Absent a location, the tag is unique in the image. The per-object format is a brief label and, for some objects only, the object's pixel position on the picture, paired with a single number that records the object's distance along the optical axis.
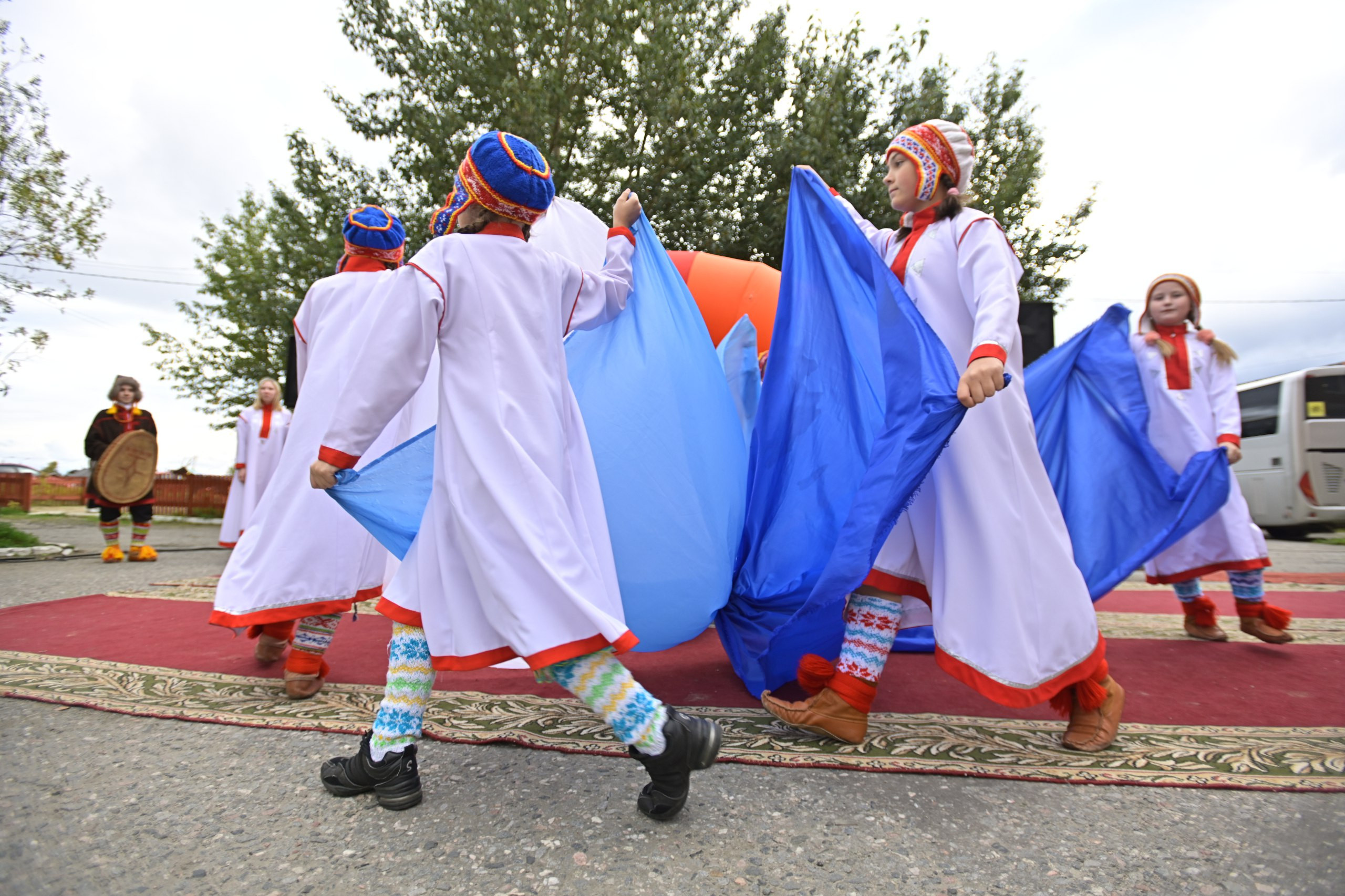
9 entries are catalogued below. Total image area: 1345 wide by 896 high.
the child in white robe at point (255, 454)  6.96
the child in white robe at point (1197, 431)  3.50
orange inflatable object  4.52
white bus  10.34
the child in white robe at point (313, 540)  2.70
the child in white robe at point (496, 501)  1.73
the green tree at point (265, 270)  11.85
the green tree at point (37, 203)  8.12
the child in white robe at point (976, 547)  2.04
